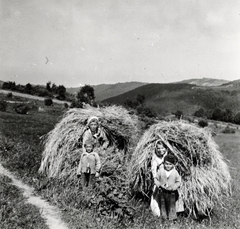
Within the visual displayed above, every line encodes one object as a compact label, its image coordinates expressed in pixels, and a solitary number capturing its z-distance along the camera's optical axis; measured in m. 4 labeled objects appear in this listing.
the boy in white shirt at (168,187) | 6.33
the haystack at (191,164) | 6.89
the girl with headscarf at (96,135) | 8.30
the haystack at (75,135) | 8.25
